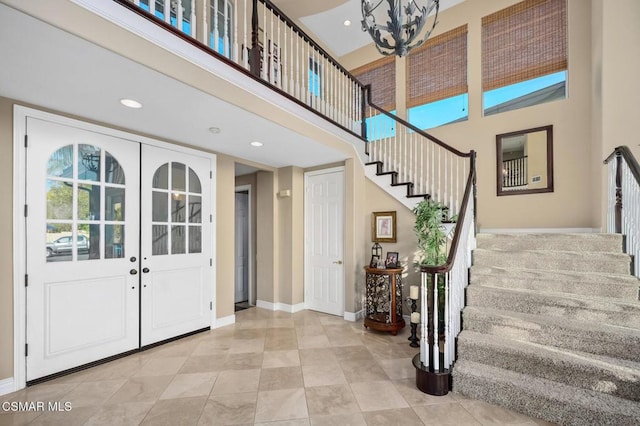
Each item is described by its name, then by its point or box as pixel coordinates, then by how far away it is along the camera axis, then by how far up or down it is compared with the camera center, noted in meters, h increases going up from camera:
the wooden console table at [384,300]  3.92 -1.19
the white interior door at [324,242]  4.78 -0.44
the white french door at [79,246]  2.68 -0.30
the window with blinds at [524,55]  4.07 +2.40
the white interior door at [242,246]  5.80 -0.61
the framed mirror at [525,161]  4.09 +0.79
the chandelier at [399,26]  2.09 +1.44
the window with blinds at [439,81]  4.88 +2.39
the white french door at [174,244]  3.48 -0.36
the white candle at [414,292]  3.60 -0.96
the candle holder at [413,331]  3.53 -1.45
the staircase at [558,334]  2.02 -1.01
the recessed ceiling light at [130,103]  2.56 +1.03
